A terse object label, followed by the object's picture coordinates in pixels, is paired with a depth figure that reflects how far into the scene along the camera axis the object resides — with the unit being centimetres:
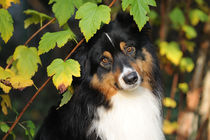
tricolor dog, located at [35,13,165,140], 295
